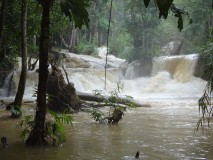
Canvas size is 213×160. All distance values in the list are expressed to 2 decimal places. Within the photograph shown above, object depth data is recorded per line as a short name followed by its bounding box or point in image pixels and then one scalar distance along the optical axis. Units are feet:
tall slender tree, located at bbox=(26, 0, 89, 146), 18.31
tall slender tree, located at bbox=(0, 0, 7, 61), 21.58
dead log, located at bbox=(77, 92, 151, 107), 41.73
